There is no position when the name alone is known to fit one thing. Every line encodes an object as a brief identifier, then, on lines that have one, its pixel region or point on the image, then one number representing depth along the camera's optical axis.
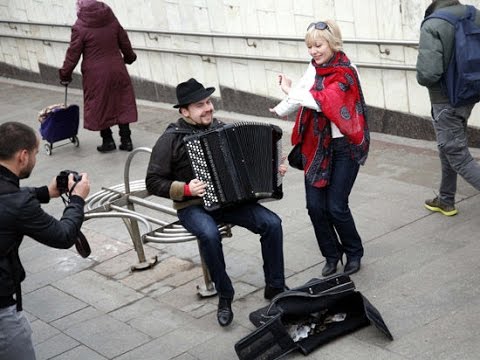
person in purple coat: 10.37
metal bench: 6.26
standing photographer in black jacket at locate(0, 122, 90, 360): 4.54
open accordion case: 5.33
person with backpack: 6.73
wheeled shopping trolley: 10.71
